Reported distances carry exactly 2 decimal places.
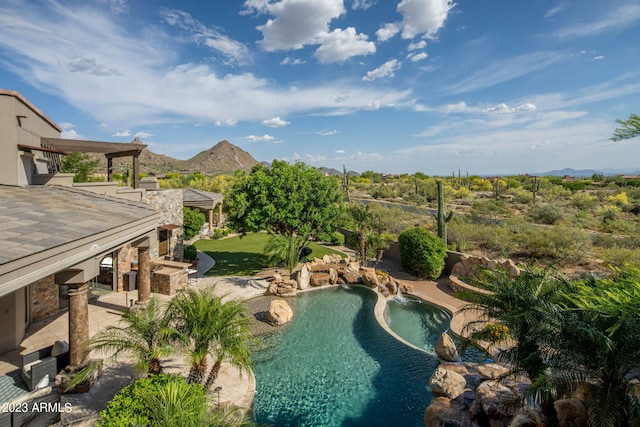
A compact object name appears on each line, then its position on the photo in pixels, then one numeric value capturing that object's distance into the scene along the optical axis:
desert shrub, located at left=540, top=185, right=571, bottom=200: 45.59
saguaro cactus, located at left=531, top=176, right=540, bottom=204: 42.47
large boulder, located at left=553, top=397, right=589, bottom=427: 5.47
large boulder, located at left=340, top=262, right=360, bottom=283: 16.72
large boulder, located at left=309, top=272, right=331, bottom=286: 16.31
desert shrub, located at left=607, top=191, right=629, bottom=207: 37.41
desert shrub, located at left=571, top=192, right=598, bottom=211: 36.62
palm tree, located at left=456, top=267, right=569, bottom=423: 5.40
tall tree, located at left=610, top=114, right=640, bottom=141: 9.20
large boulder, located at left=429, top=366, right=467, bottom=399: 7.67
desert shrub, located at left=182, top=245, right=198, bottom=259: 19.75
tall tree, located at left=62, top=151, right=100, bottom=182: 23.30
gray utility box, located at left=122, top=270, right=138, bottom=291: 14.09
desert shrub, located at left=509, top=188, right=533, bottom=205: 44.34
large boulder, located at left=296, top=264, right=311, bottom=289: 15.84
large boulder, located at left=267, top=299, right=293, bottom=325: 11.95
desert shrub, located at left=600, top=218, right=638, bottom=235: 22.73
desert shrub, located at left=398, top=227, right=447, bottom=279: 17.58
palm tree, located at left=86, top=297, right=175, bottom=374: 6.29
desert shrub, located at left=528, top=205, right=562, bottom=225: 29.47
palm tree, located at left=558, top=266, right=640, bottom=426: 4.47
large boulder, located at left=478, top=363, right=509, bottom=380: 8.23
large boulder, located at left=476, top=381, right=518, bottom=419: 6.54
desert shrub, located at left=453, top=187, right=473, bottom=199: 56.09
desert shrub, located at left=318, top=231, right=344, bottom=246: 25.31
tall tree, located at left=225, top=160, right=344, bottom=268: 17.12
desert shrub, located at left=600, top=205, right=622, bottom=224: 28.88
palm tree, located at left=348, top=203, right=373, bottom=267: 19.56
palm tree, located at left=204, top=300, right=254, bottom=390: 6.63
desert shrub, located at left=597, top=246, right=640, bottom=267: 15.32
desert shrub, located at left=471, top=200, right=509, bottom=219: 32.42
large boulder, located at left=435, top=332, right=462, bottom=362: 9.52
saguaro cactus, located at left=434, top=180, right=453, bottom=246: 21.06
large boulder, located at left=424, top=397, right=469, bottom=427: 6.73
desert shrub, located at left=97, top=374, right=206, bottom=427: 4.86
